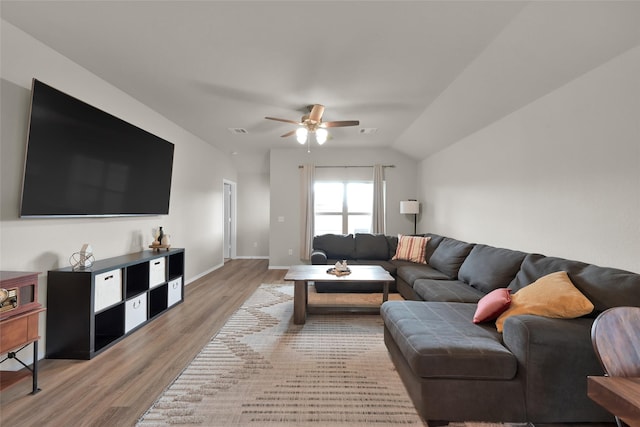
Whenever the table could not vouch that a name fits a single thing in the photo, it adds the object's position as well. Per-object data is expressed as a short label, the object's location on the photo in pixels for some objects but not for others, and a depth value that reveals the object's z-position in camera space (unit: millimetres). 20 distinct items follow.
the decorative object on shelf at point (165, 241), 3803
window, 6414
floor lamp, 5789
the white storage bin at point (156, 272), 3330
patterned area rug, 1771
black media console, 2418
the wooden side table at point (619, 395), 802
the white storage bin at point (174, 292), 3721
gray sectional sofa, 1607
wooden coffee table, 3240
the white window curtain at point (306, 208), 6184
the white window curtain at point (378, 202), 6211
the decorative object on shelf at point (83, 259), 2548
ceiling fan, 3533
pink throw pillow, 2053
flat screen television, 2217
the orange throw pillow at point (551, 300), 1793
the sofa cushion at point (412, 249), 4695
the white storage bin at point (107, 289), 2514
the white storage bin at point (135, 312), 2912
